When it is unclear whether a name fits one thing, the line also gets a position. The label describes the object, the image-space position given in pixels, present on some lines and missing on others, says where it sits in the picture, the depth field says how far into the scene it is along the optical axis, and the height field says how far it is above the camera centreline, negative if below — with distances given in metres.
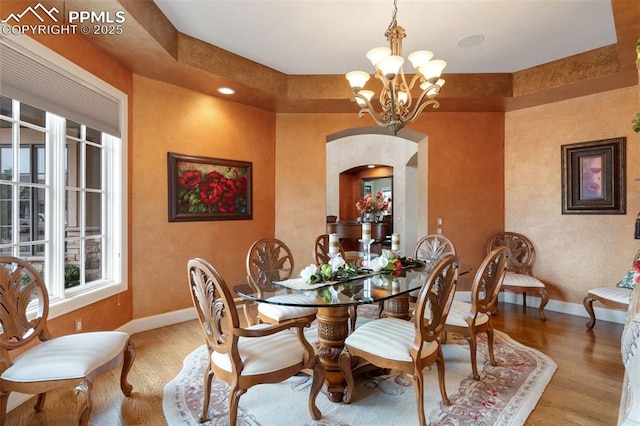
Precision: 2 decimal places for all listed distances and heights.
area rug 2.03 -1.23
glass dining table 2.04 -0.52
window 2.36 +0.20
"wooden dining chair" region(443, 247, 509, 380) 2.42 -0.71
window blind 2.18 +0.93
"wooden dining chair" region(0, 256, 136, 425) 1.75 -0.79
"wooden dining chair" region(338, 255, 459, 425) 1.87 -0.77
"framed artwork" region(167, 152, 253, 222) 3.85 +0.31
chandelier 2.47 +1.06
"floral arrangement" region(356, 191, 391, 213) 9.39 +0.23
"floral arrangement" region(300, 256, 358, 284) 2.40 -0.44
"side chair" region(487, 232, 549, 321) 4.00 -0.72
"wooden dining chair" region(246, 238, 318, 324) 2.53 -0.52
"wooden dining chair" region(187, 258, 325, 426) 1.70 -0.77
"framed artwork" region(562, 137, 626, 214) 3.93 +0.44
